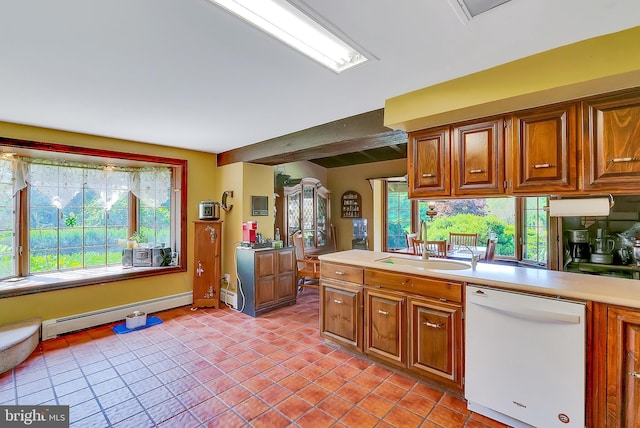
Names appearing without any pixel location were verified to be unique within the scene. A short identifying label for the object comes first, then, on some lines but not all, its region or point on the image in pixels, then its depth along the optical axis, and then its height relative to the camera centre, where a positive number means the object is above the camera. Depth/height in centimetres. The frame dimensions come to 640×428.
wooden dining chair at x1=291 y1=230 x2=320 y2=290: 470 -88
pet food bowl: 335 -124
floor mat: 330 -133
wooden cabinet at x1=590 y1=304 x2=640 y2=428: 150 -83
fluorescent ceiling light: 130 +95
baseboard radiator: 313 -123
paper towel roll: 181 +4
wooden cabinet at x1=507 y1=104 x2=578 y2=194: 182 +41
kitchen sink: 261 -47
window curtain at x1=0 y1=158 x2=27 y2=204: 305 +40
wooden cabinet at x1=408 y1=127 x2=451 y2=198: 232 +42
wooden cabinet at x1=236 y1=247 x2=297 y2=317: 378 -89
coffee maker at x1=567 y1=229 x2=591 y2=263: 345 -41
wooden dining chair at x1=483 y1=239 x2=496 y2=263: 384 -52
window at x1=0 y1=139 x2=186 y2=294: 316 +9
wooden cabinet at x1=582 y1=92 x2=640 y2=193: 163 +41
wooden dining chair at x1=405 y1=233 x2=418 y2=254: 474 -42
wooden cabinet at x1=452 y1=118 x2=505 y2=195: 208 +41
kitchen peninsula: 154 -74
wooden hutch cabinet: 534 +3
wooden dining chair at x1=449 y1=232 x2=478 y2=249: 439 -42
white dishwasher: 162 -89
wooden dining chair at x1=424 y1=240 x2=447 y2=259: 410 -53
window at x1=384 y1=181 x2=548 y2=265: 415 -16
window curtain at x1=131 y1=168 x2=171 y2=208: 404 +41
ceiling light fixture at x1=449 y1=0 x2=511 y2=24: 125 +92
